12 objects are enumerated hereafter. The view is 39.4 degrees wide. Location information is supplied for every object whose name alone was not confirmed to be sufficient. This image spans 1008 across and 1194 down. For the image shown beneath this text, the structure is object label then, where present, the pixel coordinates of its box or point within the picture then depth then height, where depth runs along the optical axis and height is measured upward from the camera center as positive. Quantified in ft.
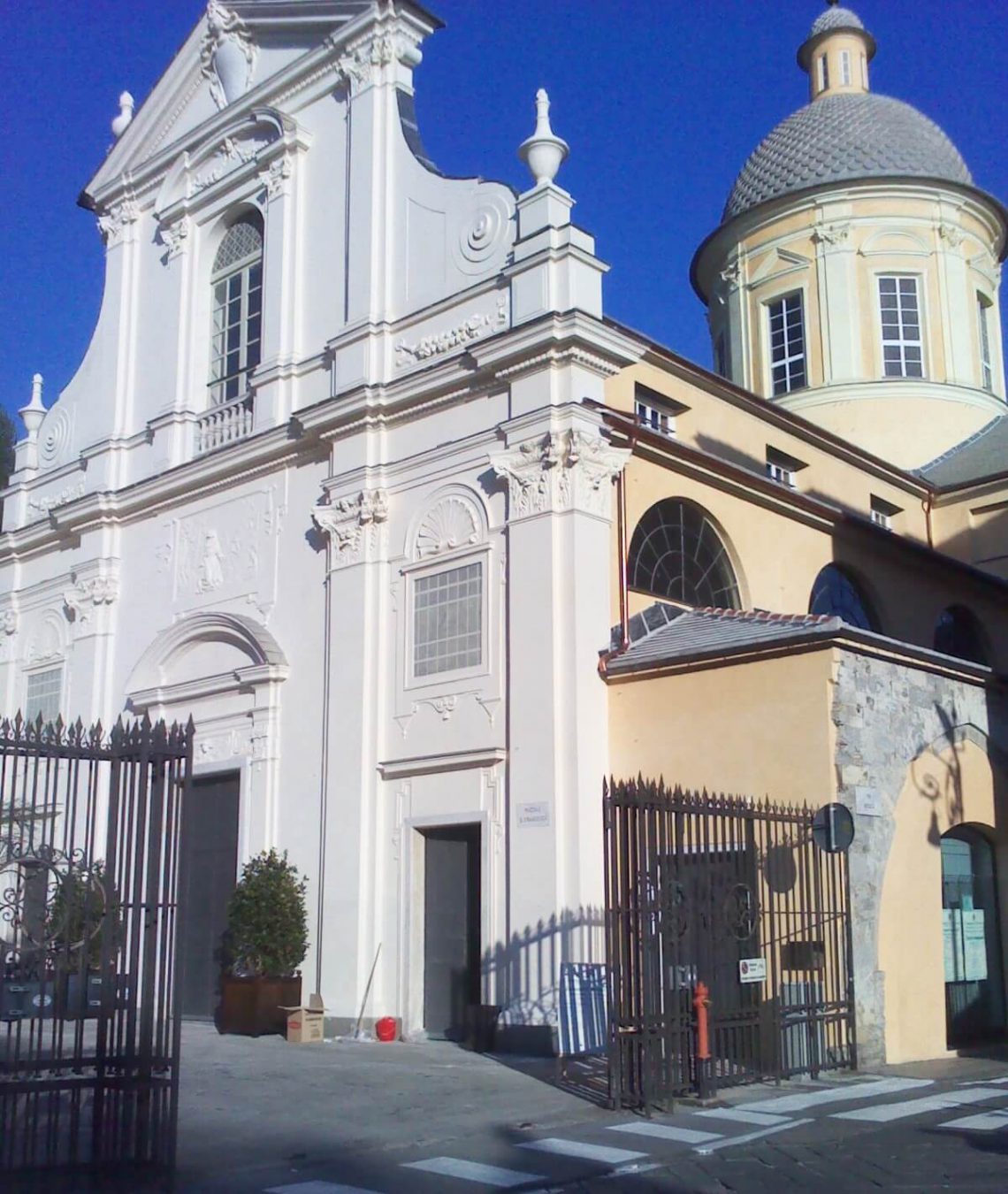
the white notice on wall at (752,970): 37.52 -1.18
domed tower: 89.86 +41.67
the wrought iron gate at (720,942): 34.45 -0.44
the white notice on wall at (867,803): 43.75 +3.72
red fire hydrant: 35.29 -2.92
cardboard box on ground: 52.37 -3.52
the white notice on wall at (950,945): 47.60 -0.68
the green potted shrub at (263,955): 54.19 -1.02
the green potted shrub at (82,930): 25.23 +0.00
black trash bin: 48.11 -3.35
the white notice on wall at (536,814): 49.01 +3.86
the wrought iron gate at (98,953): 25.13 -0.43
